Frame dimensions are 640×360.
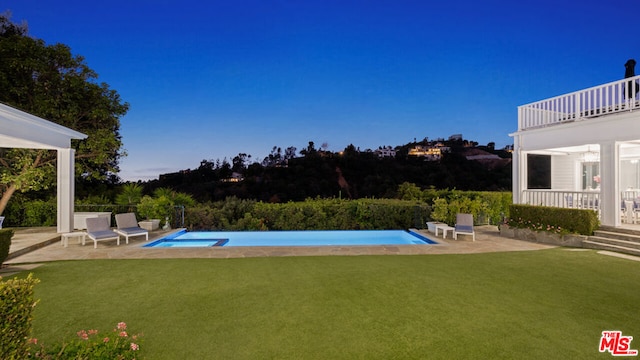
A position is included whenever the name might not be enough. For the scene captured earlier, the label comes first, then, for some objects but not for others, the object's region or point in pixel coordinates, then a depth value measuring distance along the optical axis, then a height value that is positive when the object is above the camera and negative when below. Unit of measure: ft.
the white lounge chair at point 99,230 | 30.14 -4.70
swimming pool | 36.45 -6.72
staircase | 27.61 -5.29
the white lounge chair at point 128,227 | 32.80 -4.77
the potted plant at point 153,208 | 40.65 -3.31
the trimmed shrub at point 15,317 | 7.47 -3.23
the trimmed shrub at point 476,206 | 40.19 -3.26
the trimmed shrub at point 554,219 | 31.04 -3.83
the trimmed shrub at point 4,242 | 21.93 -4.08
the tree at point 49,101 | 38.88 +10.58
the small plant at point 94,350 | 8.20 -4.35
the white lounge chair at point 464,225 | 34.12 -4.73
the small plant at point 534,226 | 32.35 -4.71
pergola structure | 24.22 +3.77
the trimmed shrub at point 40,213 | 42.63 -4.04
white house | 30.53 +4.06
